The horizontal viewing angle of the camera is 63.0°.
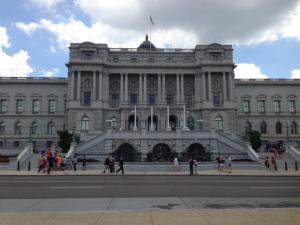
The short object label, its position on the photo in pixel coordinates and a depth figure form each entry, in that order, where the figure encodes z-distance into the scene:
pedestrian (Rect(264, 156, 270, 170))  29.44
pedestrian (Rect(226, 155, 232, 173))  28.80
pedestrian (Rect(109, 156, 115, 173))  25.18
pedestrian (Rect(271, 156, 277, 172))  28.75
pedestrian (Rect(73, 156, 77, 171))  27.91
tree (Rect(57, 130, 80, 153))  43.24
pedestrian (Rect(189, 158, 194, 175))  24.22
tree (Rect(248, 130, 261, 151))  45.28
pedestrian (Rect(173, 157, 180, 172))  28.43
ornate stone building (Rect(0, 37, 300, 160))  55.49
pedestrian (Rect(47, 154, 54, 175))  24.27
